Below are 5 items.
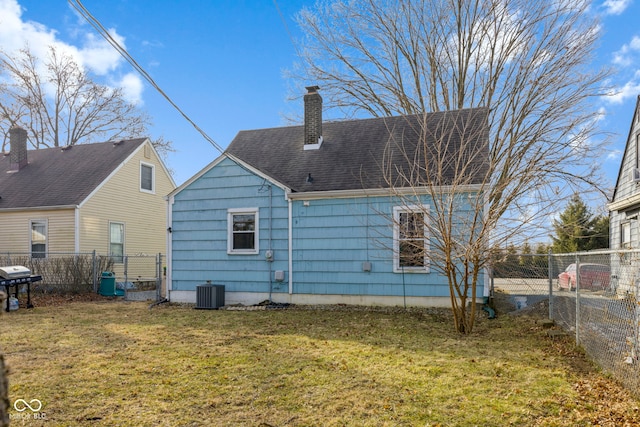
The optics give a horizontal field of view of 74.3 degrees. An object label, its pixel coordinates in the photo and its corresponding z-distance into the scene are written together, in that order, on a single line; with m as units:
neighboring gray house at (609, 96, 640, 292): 13.56
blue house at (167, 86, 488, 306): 10.65
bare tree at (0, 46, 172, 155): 26.02
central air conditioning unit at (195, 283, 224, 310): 11.21
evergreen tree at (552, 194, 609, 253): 24.92
